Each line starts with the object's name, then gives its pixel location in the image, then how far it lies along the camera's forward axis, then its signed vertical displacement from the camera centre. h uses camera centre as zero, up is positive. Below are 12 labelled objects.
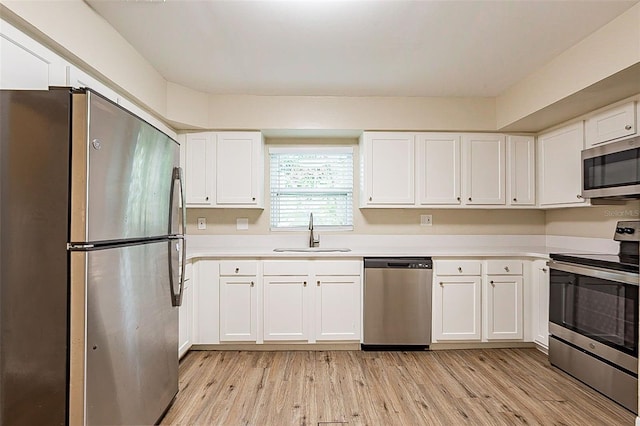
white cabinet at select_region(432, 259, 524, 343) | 3.09 -0.80
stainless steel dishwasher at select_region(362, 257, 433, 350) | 3.06 -0.83
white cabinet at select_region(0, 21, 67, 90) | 1.45 +0.70
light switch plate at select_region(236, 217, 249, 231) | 3.64 -0.12
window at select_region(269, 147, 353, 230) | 3.73 +0.28
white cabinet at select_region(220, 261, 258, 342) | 3.04 -0.82
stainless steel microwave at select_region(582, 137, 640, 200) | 2.23 +0.31
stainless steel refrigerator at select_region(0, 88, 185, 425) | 1.27 -0.17
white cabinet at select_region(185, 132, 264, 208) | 3.35 +0.44
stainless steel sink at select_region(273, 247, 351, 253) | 3.33 -0.39
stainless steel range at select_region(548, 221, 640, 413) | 2.11 -0.73
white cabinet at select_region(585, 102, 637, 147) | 2.36 +0.68
